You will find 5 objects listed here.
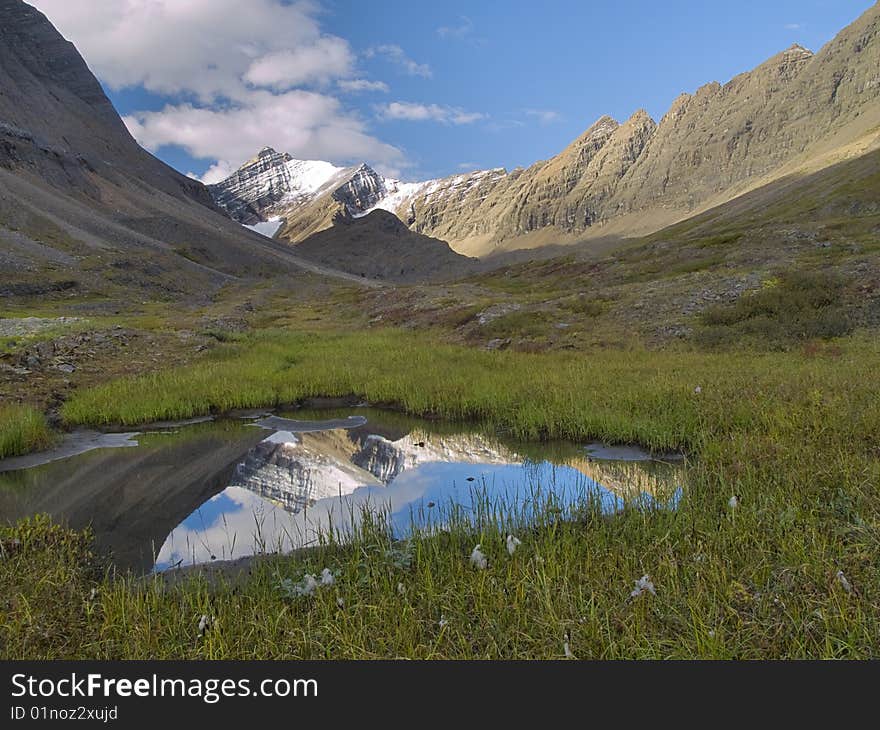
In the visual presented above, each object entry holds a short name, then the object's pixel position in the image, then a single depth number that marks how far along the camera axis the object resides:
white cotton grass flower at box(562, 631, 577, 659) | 4.36
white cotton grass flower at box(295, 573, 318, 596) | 5.93
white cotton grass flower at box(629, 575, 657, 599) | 5.11
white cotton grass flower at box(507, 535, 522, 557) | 6.27
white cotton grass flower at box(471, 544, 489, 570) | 6.16
